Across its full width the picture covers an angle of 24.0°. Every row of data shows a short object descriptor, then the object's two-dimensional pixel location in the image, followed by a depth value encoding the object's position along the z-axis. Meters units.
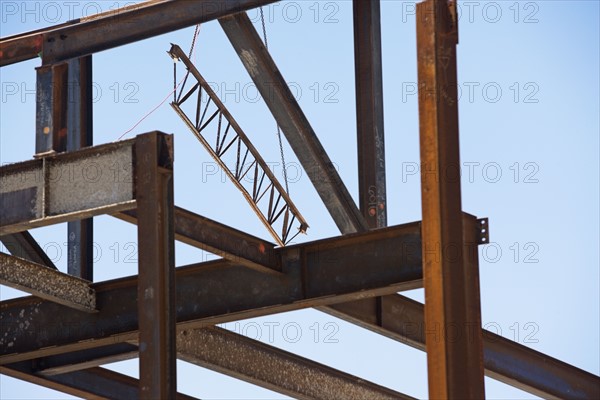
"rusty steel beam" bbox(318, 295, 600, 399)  16.12
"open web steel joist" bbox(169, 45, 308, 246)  21.59
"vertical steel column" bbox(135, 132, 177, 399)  12.07
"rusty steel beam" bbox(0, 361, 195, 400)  17.89
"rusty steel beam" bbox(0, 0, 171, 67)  14.38
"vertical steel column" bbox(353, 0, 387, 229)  16.00
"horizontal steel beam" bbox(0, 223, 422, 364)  14.63
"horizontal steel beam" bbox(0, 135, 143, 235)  12.84
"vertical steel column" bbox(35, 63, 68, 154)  13.58
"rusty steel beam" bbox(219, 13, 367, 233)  15.84
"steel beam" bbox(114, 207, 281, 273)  14.22
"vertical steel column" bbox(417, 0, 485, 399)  12.16
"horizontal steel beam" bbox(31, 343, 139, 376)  17.62
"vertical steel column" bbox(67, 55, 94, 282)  16.72
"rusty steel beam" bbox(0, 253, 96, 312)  15.16
